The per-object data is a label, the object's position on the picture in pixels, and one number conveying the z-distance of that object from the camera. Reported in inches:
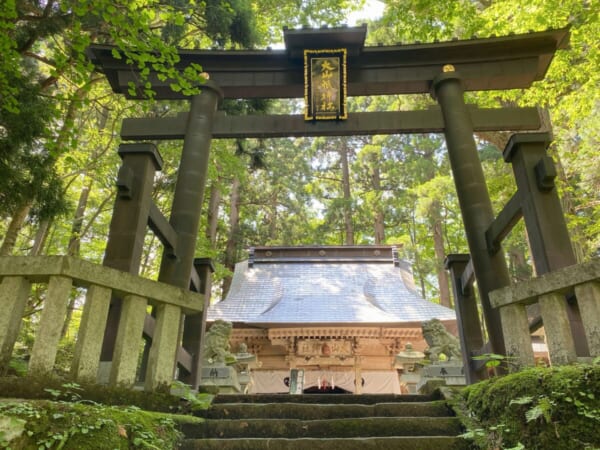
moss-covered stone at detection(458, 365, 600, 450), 84.7
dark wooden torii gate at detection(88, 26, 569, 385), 215.0
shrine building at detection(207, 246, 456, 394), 397.4
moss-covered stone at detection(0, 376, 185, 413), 97.7
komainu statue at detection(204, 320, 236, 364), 237.3
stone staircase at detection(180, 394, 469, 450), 108.9
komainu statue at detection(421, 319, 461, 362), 253.8
